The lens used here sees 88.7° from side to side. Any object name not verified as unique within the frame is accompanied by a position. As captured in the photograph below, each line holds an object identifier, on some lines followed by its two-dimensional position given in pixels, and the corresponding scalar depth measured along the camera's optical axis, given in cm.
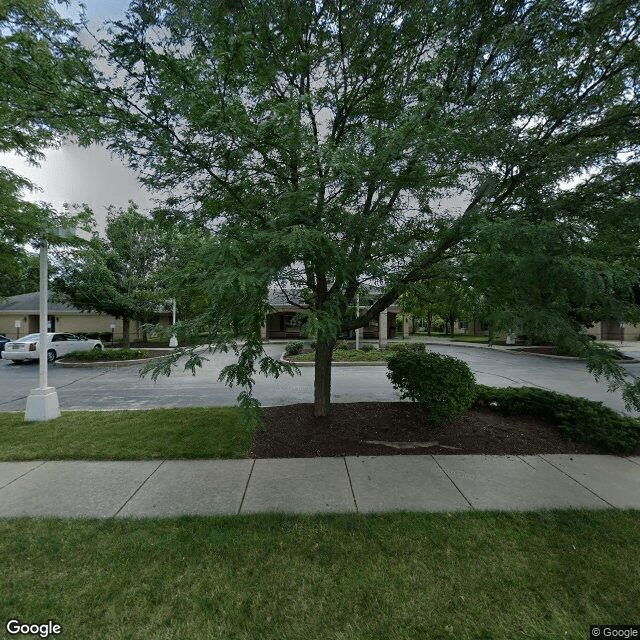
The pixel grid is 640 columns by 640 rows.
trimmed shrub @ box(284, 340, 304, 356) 1838
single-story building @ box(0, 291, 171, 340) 2747
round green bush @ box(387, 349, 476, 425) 541
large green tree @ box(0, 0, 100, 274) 328
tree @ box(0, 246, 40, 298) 691
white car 1477
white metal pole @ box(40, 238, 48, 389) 645
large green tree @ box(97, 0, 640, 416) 314
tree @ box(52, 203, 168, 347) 1669
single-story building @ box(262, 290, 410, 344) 3103
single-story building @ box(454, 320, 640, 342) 3506
